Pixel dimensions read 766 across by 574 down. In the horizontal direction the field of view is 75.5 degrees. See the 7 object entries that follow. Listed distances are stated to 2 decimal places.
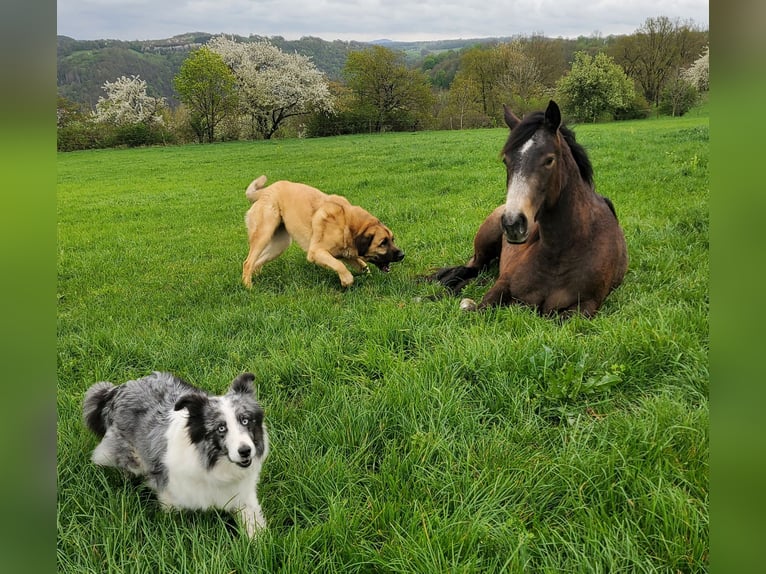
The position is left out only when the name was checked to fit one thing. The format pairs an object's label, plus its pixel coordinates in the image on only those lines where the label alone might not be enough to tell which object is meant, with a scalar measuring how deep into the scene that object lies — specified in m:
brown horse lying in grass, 3.99
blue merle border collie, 2.39
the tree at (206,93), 22.45
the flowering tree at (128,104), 29.02
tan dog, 6.24
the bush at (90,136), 23.40
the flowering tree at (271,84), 24.20
